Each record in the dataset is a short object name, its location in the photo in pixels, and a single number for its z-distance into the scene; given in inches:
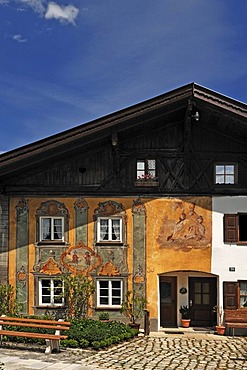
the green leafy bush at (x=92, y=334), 571.2
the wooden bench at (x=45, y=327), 536.0
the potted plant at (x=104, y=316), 722.8
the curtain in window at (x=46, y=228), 749.3
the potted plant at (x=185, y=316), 756.0
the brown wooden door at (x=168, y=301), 772.6
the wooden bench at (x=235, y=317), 712.4
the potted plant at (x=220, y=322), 717.9
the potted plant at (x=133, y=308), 727.1
